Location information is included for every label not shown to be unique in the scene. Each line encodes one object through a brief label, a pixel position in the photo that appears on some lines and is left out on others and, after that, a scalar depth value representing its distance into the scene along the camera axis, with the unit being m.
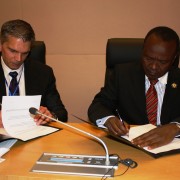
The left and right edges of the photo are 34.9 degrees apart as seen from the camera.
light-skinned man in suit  1.83
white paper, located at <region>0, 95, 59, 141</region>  1.48
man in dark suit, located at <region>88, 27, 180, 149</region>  1.72
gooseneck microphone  1.34
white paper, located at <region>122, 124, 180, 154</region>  1.35
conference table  1.15
